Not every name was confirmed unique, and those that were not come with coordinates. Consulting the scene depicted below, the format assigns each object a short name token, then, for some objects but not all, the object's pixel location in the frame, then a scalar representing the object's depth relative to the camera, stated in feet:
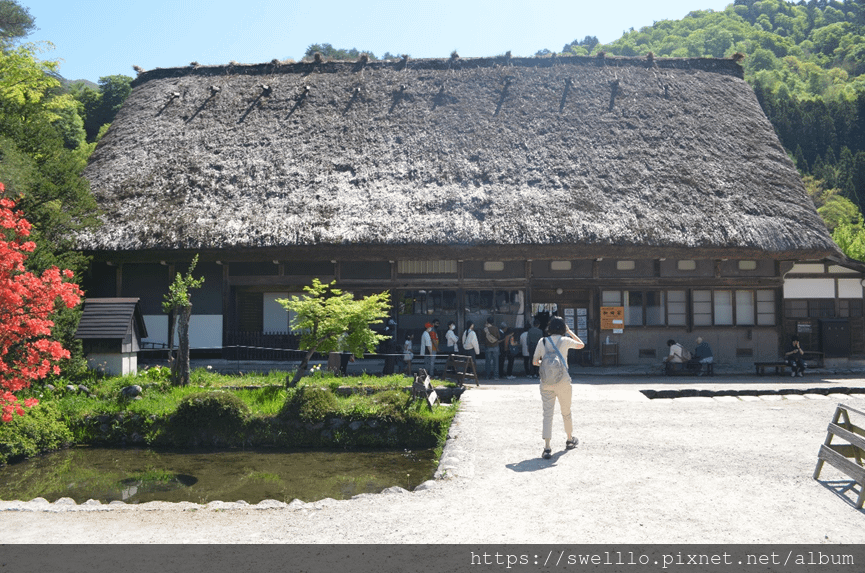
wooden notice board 48.62
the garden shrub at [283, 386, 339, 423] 29.55
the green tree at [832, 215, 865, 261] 80.33
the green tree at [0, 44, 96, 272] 34.19
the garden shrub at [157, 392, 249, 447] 29.78
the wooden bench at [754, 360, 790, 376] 43.34
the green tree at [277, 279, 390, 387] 32.45
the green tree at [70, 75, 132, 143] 144.25
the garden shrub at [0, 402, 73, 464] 26.32
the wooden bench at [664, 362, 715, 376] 44.47
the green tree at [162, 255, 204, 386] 35.15
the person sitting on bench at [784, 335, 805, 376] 43.65
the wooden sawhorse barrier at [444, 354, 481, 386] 37.46
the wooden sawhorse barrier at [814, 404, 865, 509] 16.43
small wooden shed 36.29
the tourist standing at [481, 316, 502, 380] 43.68
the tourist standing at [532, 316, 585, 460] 21.80
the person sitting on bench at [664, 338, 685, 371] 44.21
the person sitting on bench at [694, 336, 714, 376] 44.50
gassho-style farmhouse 44.32
